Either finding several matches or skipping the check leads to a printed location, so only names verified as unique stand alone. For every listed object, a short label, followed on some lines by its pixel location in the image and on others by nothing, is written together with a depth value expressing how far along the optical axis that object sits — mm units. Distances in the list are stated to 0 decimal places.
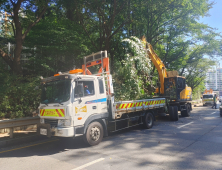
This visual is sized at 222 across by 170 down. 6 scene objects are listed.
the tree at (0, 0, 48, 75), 10320
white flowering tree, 11055
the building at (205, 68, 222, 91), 136500
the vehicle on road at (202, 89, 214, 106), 27312
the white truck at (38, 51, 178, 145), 5746
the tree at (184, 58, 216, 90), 29630
